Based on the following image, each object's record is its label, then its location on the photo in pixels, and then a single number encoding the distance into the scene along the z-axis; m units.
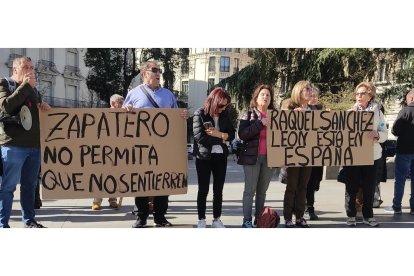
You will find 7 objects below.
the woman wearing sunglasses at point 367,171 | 5.38
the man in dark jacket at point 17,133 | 4.50
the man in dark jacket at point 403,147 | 6.19
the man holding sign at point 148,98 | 4.94
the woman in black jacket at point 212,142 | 4.82
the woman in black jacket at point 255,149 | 4.98
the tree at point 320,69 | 14.05
